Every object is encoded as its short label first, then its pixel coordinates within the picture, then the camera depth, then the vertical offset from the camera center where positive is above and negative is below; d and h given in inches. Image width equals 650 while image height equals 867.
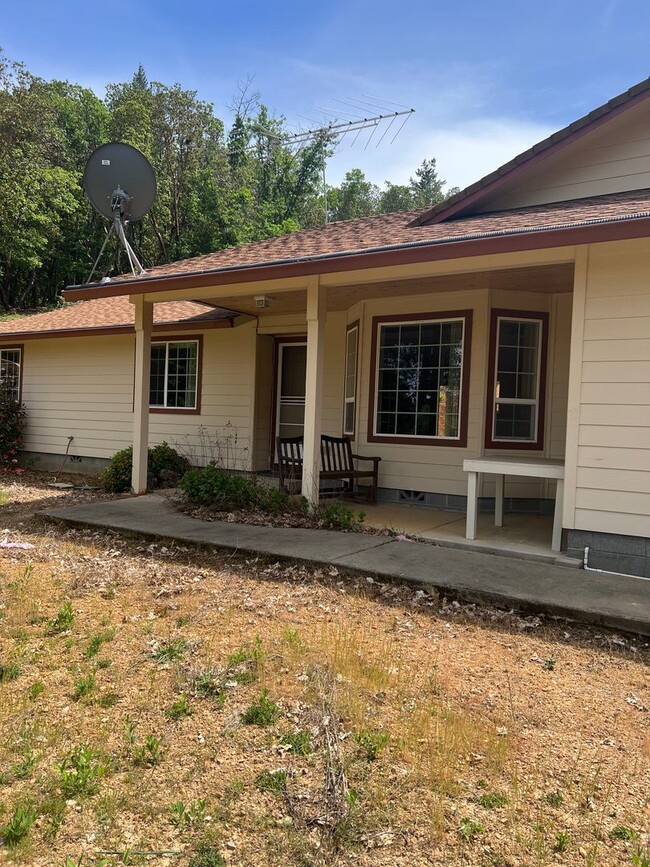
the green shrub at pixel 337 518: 252.7 -47.1
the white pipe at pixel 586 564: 197.8 -48.6
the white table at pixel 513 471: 215.6 -20.8
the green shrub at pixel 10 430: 478.3 -28.2
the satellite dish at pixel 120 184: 349.7 +128.3
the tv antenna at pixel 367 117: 517.7 +268.6
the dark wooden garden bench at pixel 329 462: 297.3 -27.9
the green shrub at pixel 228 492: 277.3 -41.9
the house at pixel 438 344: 197.8 +35.0
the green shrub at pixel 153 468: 352.2 -41.3
